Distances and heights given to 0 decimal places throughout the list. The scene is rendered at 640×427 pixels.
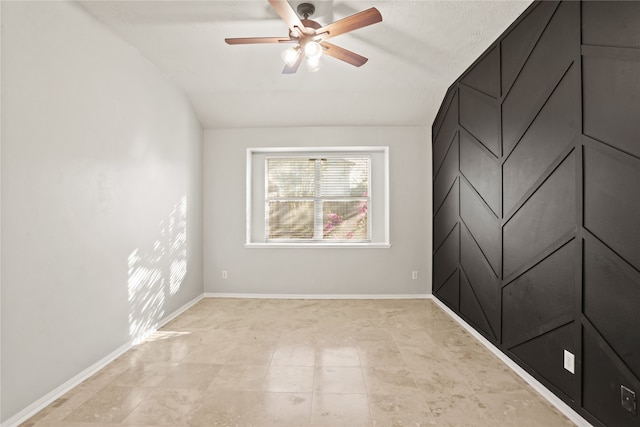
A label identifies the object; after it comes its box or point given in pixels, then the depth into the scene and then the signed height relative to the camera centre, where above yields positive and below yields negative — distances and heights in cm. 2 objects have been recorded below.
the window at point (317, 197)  458 +15
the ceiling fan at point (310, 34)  188 +123
